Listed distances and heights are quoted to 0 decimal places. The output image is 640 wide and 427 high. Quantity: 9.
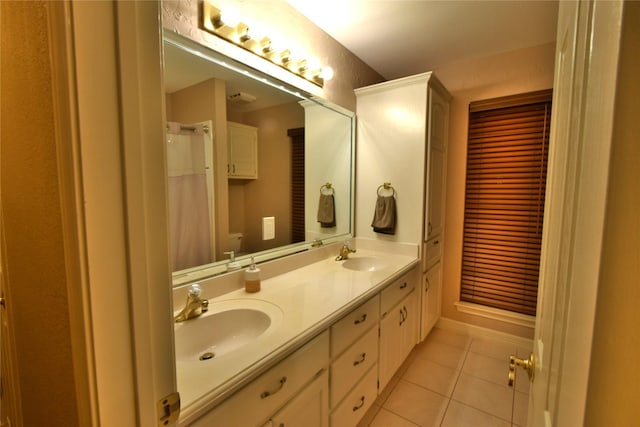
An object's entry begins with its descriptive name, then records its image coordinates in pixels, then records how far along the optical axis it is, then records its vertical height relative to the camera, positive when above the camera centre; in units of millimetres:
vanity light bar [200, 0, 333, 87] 1203 +736
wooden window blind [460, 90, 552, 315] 2129 -47
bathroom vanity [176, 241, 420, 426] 780 -566
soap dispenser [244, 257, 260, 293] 1363 -428
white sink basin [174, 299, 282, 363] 1029 -536
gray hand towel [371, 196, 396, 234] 2109 -175
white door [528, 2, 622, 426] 264 -12
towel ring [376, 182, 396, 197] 2129 +42
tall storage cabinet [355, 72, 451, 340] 1987 +252
